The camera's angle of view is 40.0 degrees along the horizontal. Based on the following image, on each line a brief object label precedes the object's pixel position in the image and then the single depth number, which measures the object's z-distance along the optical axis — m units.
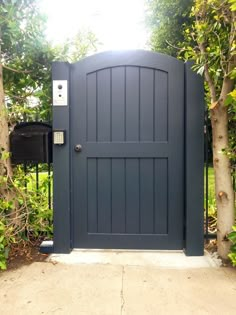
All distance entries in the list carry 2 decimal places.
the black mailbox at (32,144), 3.24
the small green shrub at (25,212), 3.14
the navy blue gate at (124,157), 3.19
